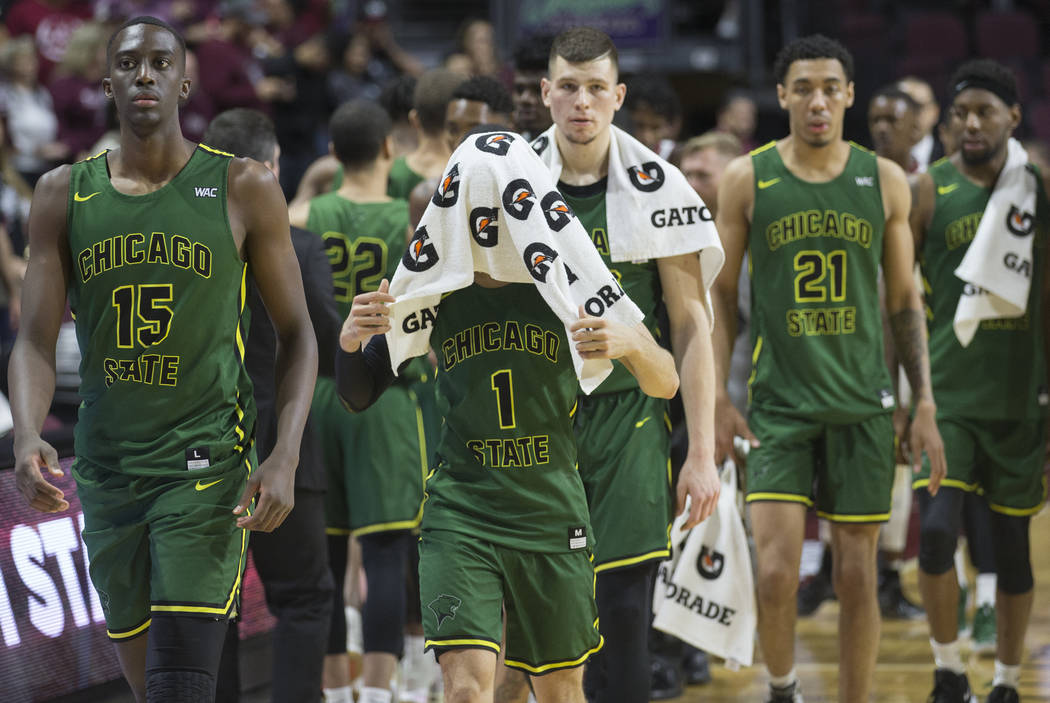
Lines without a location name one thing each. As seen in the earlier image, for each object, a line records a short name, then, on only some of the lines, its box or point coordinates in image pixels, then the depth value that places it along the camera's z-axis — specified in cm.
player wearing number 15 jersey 738
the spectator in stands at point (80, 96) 2256
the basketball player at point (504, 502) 729
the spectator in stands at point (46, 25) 2525
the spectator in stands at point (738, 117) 2236
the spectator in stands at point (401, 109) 1480
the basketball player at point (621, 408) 855
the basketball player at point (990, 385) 1181
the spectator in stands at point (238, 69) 2262
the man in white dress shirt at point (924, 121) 1673
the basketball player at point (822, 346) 1054
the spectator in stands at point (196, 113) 2177
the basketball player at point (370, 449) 1106
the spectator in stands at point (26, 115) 2211
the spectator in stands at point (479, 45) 2073
